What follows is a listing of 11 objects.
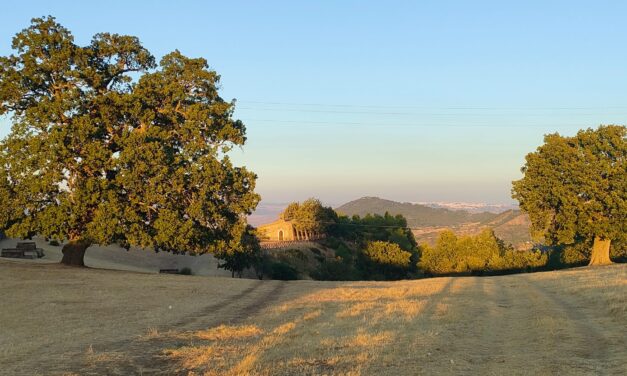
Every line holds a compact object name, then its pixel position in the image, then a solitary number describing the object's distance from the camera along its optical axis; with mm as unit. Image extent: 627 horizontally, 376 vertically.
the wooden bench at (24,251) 43969
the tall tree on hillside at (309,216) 124750
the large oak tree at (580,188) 44031
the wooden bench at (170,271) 48394
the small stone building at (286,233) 125688
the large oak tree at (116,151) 30031
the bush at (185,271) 50975
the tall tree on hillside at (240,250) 34053
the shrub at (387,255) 86875
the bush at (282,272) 64250
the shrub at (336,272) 76062
